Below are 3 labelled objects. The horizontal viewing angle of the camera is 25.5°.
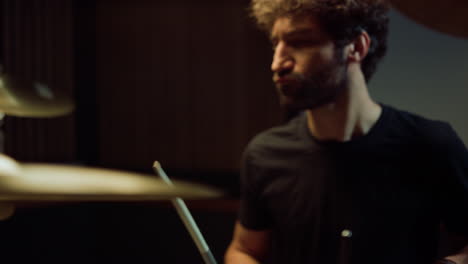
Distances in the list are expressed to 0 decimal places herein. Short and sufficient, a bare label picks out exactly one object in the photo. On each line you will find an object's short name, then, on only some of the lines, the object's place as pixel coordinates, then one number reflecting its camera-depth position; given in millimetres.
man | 2112
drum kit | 1275
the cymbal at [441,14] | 2032
